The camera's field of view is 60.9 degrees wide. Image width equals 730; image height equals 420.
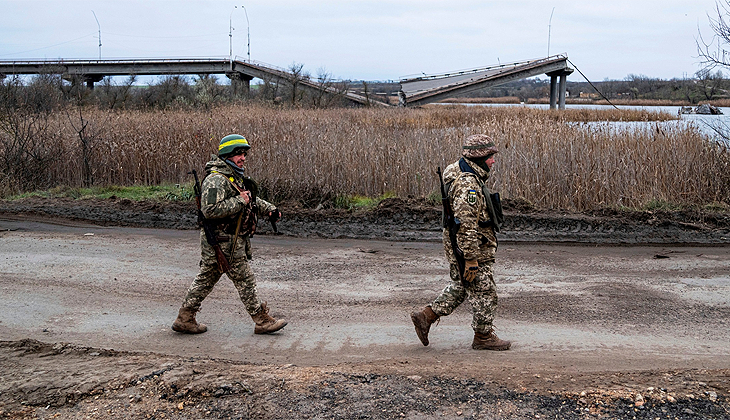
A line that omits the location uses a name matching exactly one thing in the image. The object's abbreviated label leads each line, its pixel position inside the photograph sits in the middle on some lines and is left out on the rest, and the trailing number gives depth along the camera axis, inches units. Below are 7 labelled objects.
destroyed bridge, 1978.7
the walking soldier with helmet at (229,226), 224.2
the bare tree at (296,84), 1707.1
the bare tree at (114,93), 1608.5
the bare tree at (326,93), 1665.8
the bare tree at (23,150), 593.3
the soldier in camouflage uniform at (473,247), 206.7
